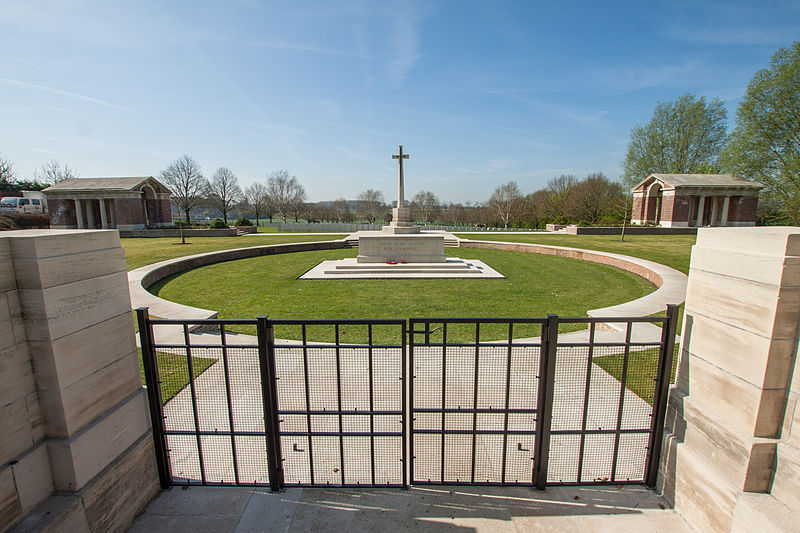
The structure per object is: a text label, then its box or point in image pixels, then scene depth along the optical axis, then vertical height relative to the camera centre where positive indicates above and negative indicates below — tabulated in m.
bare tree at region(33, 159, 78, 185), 55.31 +5.90
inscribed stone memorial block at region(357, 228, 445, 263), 16.11 -1.66
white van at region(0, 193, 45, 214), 38.84 +1.00
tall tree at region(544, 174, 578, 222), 52.31 +1.62
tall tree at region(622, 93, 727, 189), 41.34 +8.37
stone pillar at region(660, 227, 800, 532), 2.27 -1.27
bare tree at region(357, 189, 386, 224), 78.44 +1.77
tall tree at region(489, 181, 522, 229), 56.66 +1.76
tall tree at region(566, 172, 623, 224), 46.94 +1.53
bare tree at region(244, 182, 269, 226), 60.04 +2.36
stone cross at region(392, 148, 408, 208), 20.09 +1.25
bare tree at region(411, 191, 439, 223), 78.88 +1.26
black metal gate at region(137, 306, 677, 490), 3.13 -2.40
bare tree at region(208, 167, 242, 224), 54.66 +3.08
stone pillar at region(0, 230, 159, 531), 2.20 -1.18
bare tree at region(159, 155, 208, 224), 49.32 +4.21
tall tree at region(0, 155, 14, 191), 46.25 +4.96
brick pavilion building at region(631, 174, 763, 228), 34.72 +1.04
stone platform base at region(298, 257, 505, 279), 13.97 -2.42
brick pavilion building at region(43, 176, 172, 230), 36.53 +1.13
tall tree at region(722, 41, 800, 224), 28.73 +6.61
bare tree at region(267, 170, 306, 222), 65.00 +3.19
